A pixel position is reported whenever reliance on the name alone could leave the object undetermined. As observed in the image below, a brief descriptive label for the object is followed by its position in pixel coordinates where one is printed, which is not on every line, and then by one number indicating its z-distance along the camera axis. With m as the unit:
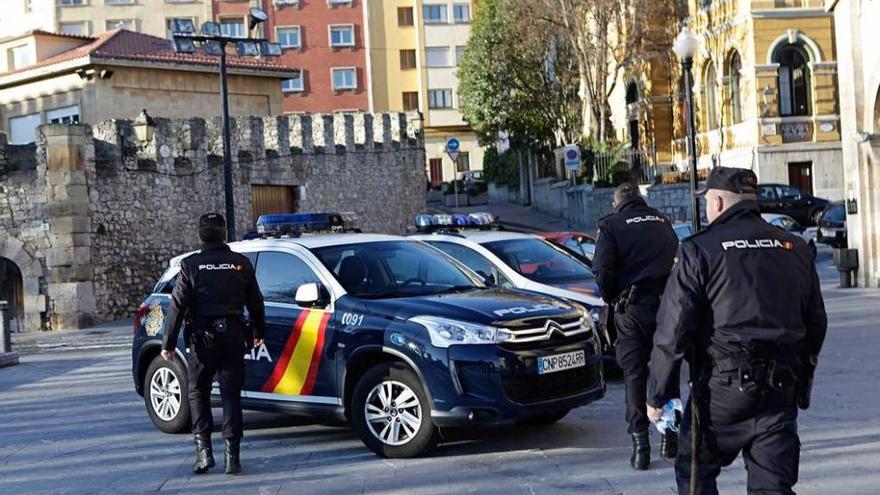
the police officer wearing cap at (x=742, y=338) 5.11
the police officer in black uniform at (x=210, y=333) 8.52
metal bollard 19.27
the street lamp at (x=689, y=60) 19.86
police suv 8.30
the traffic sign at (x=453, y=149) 43.88
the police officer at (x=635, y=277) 8.04
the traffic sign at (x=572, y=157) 34.34
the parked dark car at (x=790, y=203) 34.53
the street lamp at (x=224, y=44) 23.86
